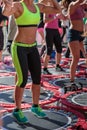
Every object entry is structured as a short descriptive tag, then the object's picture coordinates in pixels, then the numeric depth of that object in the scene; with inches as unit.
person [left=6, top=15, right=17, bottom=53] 342.4
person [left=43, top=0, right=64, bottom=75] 403.7
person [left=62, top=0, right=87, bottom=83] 324.7
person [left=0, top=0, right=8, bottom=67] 408.9
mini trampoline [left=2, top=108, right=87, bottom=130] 230.1
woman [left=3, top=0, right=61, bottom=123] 229.7
